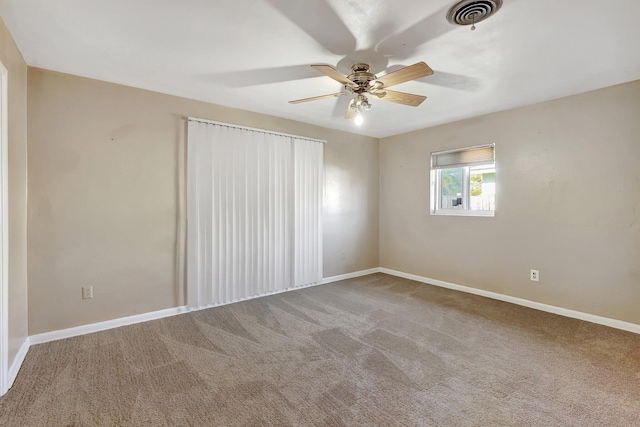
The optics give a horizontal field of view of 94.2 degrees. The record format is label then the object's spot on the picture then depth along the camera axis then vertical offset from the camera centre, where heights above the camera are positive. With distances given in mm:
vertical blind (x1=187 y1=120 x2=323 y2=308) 3408 -72
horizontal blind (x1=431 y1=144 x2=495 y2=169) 3952 +702
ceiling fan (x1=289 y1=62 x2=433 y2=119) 2125 +997
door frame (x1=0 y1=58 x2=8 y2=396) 1875 -209
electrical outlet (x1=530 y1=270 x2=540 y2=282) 3488 -816
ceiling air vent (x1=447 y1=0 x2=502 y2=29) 1740 +1190
